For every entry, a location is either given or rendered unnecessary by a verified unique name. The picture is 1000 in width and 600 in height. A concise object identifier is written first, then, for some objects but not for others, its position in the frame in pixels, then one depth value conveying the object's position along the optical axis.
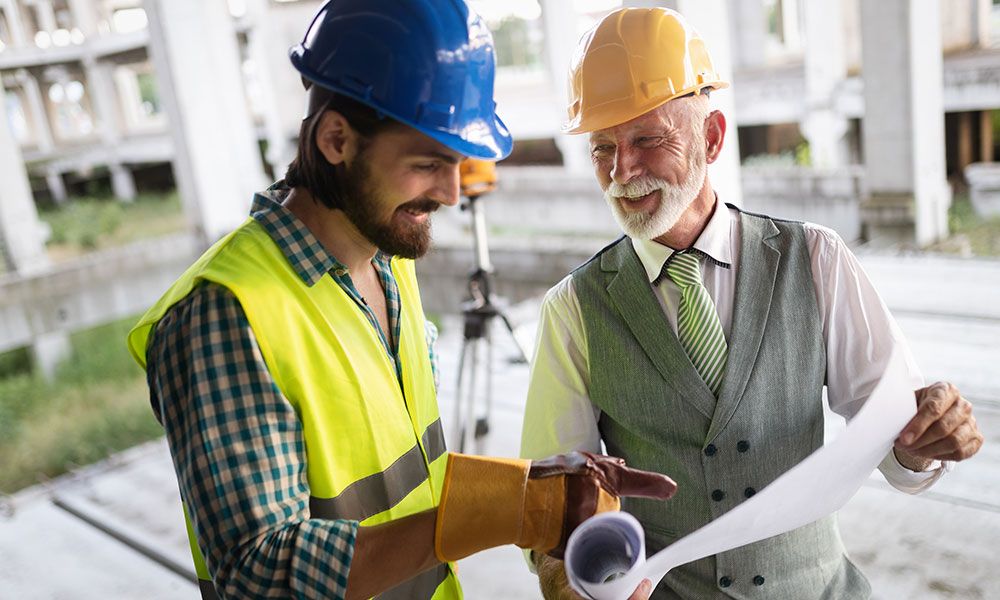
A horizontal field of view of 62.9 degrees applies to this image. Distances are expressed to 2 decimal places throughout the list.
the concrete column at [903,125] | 6.89
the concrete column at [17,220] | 11.42
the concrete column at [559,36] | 13.07
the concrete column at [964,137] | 13.72
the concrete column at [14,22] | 20.94
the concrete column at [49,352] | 11.96
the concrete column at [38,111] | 22.28
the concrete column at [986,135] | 13.55
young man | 1.02
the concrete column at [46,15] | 21.59
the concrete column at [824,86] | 13.25
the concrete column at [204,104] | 8.40
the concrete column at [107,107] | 21.81
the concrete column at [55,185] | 21.73
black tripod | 3.44
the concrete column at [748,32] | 16.45
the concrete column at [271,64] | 18.45
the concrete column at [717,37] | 4.95
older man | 1.40
